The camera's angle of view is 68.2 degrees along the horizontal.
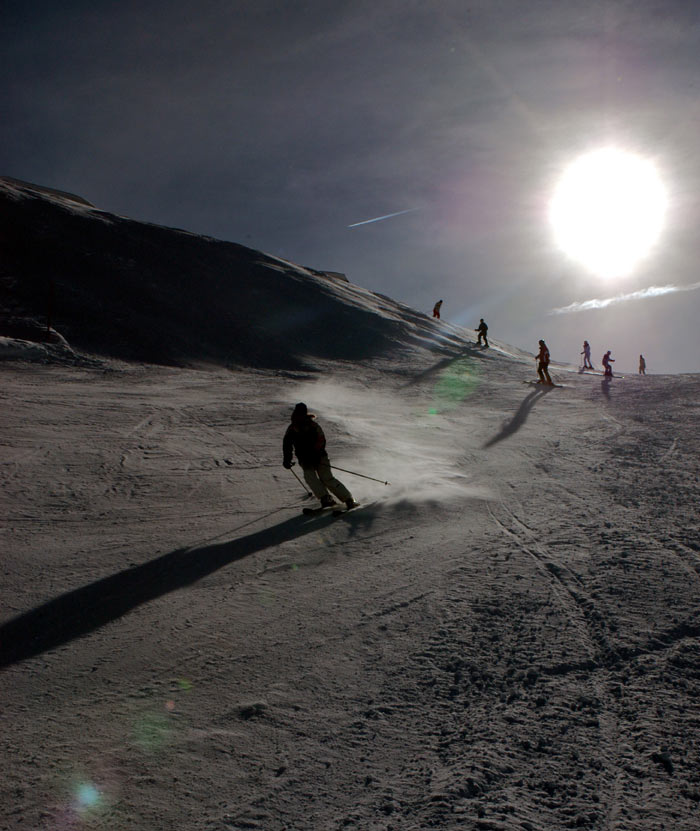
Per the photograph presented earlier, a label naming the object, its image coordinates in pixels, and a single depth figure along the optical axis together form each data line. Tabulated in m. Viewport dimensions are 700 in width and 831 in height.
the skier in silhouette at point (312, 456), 7.34
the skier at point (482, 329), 28.97
